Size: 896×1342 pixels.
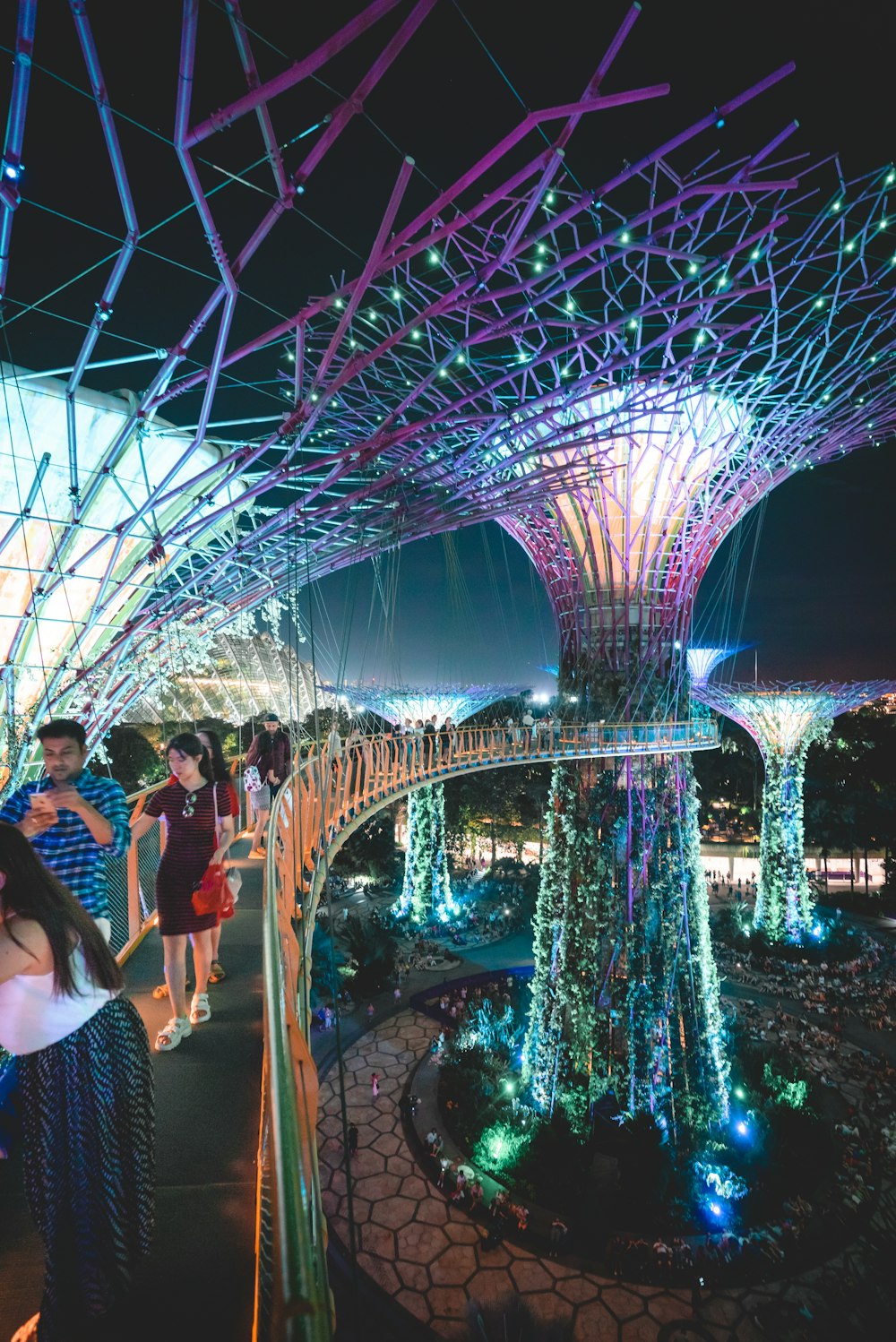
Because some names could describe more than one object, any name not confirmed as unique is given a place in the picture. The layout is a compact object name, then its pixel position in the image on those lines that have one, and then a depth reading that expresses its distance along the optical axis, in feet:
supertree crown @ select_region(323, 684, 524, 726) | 71.82
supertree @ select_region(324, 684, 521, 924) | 67.21
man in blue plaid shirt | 8.51
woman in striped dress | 11.87
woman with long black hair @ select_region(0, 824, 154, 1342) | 5.99
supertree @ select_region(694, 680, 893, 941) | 60.49
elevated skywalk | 13.66
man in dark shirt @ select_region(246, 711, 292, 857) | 23.52
